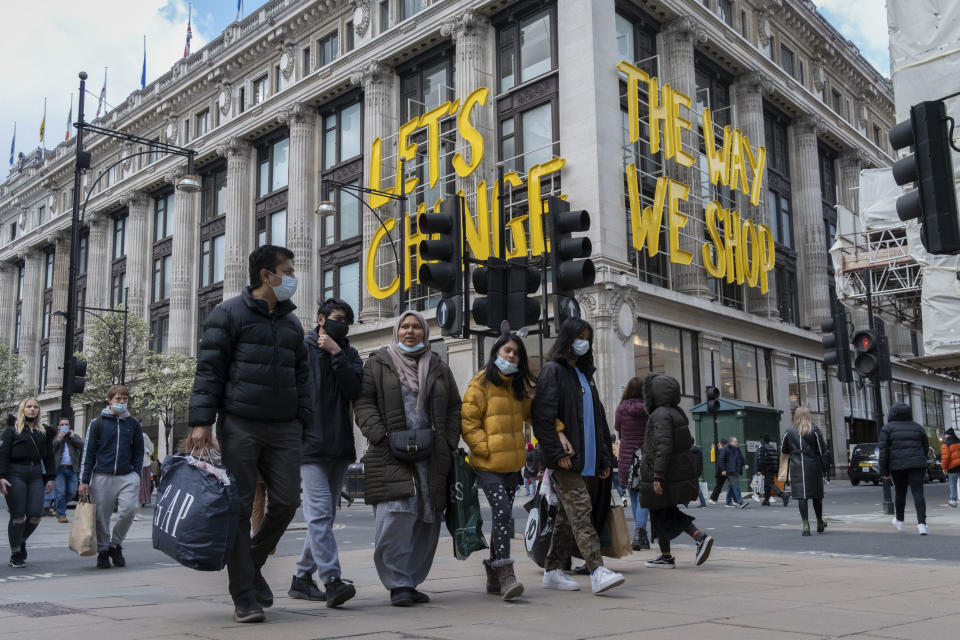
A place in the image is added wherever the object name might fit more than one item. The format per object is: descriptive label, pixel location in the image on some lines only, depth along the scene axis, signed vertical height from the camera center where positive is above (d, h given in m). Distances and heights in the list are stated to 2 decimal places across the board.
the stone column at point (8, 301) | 71.00 +12.76
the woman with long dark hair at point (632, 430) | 10.64 +0.27
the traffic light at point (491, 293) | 9.43 +1.70
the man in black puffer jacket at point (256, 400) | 5.39 +0.36
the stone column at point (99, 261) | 58.00 +12.92
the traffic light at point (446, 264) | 9.36 +1.99
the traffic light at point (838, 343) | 16.19 +1.93
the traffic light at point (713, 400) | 24.59 +1.40
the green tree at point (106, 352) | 42.53 +5.14
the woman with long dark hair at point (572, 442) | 6.66 +0.09
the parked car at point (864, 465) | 34.25 -0.60
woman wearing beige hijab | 6.04 +0.01
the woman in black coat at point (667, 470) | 8.55 -0.17
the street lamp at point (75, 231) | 20.06 +5.26
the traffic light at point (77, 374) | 19.42 +1.94
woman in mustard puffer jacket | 6.51 +0.17
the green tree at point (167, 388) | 40.19 +3.23
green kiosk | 27.81 +0.77
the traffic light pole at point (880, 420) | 16.23 +0.59
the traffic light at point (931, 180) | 7.83 +2.35
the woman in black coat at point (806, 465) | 13.12 -0.22
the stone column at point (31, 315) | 66.75 +10.95
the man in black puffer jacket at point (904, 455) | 12.93 -0.10
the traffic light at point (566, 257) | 9.20 +2.05
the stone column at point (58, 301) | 62.69 +11.40
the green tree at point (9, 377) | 57.46 +5.50
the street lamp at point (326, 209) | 25.11 +6.92
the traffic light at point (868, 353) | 15.84 +1.67
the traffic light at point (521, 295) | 9.51 +1.68
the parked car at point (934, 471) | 37.78 -0.97
